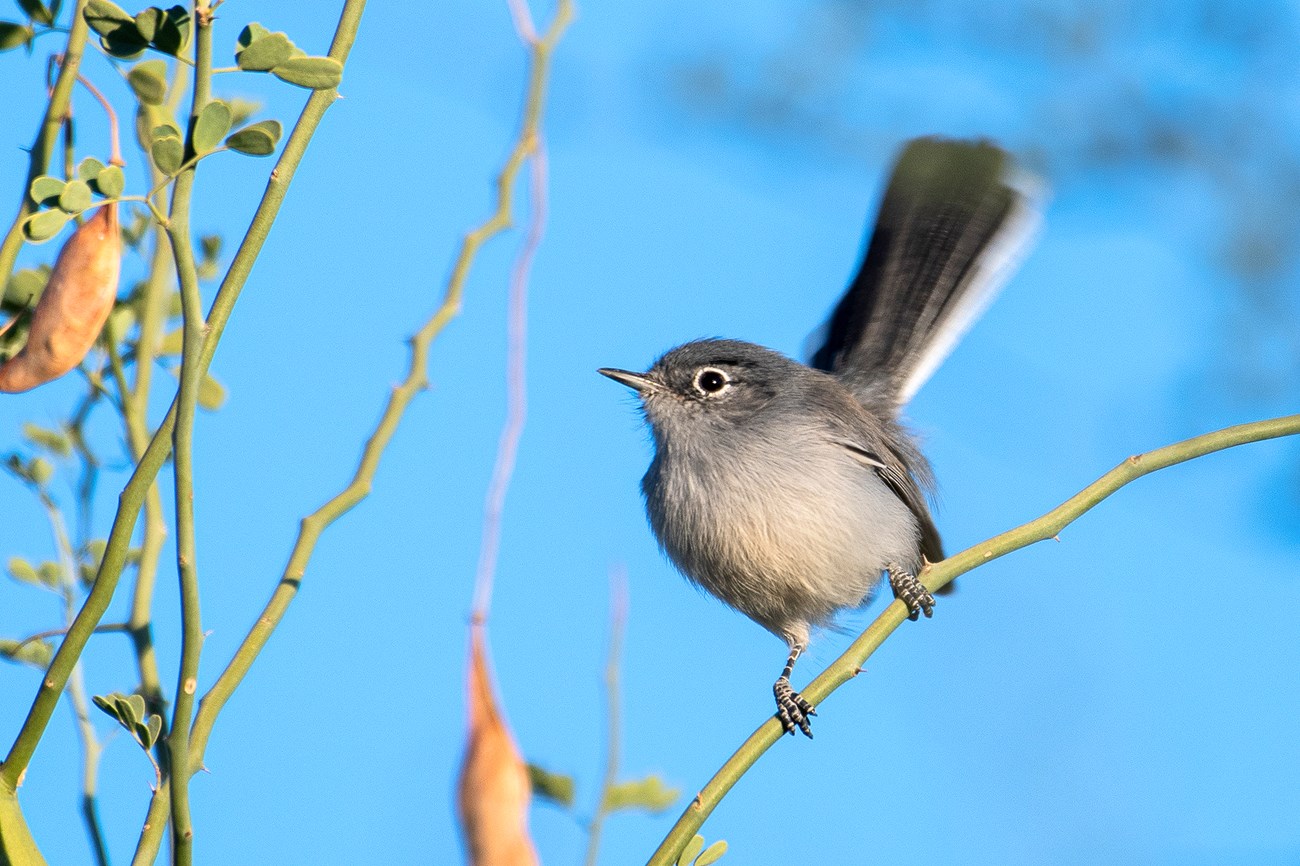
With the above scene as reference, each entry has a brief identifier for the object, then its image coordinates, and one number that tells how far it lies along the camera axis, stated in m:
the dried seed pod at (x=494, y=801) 2.30
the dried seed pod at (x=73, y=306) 2.79
